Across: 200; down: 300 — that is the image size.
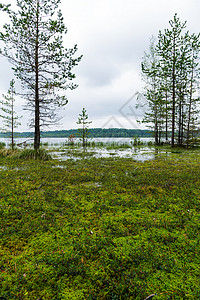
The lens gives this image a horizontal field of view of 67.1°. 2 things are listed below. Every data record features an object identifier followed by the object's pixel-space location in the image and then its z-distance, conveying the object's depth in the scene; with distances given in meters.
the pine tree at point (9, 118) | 20.35
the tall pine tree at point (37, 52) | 9.43
